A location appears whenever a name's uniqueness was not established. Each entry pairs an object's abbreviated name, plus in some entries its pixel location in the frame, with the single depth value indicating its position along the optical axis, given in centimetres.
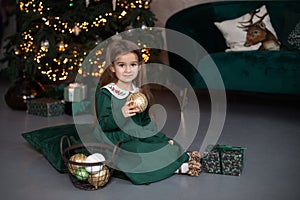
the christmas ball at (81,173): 199
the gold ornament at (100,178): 198
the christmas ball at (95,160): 198
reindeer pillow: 365
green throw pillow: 228
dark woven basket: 198
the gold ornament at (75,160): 200
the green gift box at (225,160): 218
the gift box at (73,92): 333
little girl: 215
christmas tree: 334
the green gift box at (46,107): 337
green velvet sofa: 316
